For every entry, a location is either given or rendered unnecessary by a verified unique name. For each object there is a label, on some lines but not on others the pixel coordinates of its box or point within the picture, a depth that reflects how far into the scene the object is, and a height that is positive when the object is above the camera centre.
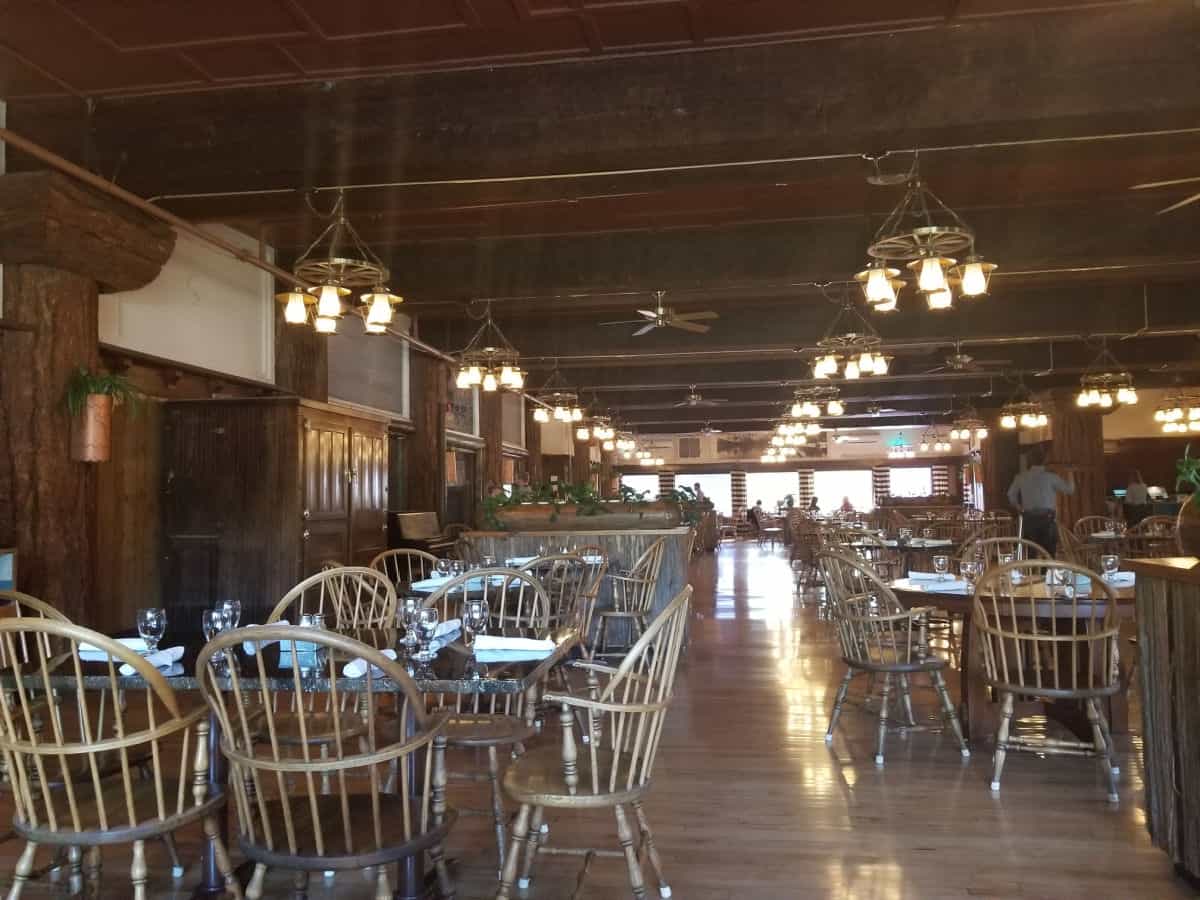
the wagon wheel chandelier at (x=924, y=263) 4.05 +1.11
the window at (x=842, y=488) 27.58 -0.03
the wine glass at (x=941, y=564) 5.49 -0.50
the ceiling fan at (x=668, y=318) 7.75 +1.54
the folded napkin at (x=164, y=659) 2.48 -0.46
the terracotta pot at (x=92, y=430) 5.04 +0.41
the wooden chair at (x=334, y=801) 1.93 -0.73
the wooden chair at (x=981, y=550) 4.68 -0.41
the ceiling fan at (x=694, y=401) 14.70 +1.59
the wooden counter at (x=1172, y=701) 2.51 -0.66
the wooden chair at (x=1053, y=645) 3.40 -0.66
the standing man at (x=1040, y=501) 8.76 -0.18
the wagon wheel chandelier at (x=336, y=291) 4.60 +1.14
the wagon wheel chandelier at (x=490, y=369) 6.74 +0.98
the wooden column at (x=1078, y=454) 13.82 +0.46
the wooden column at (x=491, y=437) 13.80 +0.91
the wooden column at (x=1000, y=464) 17.61 +0.41
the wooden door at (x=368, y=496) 8.48 +0.00
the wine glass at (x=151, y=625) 2.64 -0.37
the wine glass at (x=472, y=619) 2.80 -0.40
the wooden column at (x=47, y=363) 4.81 +0.80
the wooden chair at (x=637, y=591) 5.85 -0.70
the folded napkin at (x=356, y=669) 2.29 -0.45
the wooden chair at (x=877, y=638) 3.84 -0.71
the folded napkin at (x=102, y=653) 2.68 -0.48
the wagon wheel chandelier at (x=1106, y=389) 9.15 +0.98
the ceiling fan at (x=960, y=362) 9.56 +1.36
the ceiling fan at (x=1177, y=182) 4.59 +1.60
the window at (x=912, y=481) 27.58 +0.15
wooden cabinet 7.22 -0.04
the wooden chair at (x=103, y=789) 2.03 -0.73
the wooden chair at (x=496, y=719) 2.79 -0.77
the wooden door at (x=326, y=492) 7.53 +0.05
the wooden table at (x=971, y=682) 3.99 -0.91
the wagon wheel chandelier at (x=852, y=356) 6.46 +0.98
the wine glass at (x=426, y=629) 2.51 -0.38
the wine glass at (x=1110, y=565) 3.96 -0.38
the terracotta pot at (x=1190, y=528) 2.68 -0.15
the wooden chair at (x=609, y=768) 2.26 -0.76
